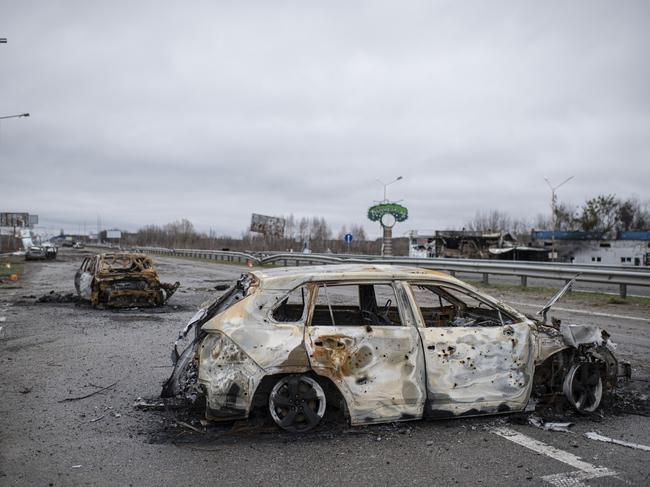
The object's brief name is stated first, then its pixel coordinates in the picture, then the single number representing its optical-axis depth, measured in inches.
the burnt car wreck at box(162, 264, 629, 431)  180.5
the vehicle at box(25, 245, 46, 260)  1772.9
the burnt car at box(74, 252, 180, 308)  508.4
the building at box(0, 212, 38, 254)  3454.7
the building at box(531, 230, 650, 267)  1563.7
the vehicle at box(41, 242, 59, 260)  1839.3
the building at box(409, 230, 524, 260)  1544.0
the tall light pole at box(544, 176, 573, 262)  1589.6
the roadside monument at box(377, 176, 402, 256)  1359.5
